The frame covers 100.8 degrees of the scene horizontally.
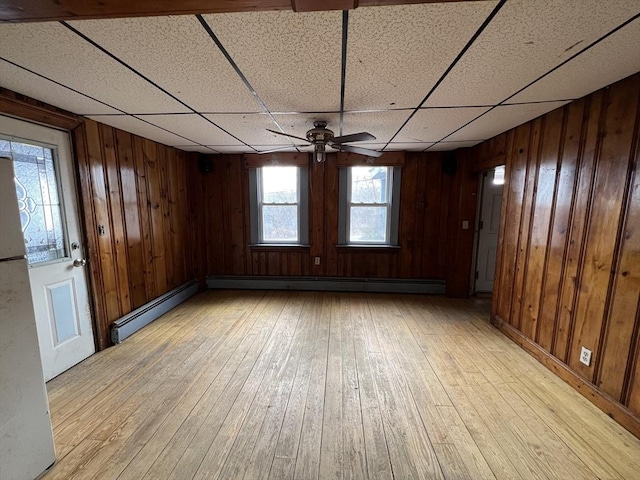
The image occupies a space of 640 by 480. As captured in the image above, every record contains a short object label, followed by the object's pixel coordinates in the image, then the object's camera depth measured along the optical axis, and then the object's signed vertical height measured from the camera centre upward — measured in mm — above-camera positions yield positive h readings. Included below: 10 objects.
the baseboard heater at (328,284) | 4254 -1243
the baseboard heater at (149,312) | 2735 -1263
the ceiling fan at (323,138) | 2320 +635
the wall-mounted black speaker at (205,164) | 4203 +691
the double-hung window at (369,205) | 4207 +54
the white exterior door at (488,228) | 3887 -279
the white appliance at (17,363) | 1217 -747
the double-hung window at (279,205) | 4305 +49
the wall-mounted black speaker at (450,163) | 3920 +677
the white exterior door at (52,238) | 2010 -265
